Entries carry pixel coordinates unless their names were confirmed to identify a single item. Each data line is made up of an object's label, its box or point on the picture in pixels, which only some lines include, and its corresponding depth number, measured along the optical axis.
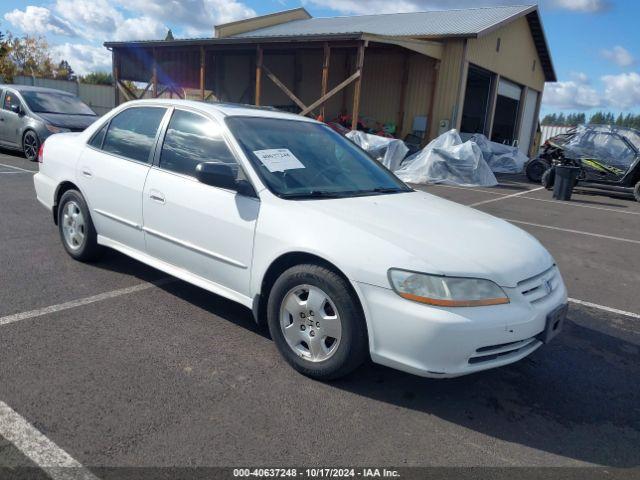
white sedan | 2.67
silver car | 11.48
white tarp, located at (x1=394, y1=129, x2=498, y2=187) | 14.20
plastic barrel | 12.77
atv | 13.58
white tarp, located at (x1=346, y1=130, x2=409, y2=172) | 14.53
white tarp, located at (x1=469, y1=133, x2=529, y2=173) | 18.12
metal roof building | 17.81
